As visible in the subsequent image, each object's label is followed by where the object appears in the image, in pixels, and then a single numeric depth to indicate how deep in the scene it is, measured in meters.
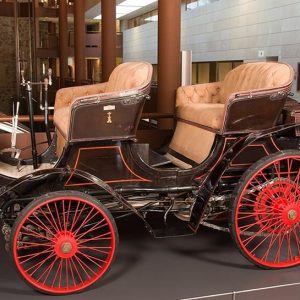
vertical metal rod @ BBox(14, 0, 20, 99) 14.49
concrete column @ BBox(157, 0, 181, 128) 4.91
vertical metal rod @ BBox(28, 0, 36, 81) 15.22
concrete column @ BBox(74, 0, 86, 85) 13.55
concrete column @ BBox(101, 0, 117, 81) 10.23
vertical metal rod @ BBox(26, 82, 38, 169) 2.77
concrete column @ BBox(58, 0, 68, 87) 15.62
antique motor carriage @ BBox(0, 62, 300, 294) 2.36
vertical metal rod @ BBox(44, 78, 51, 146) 2.98
